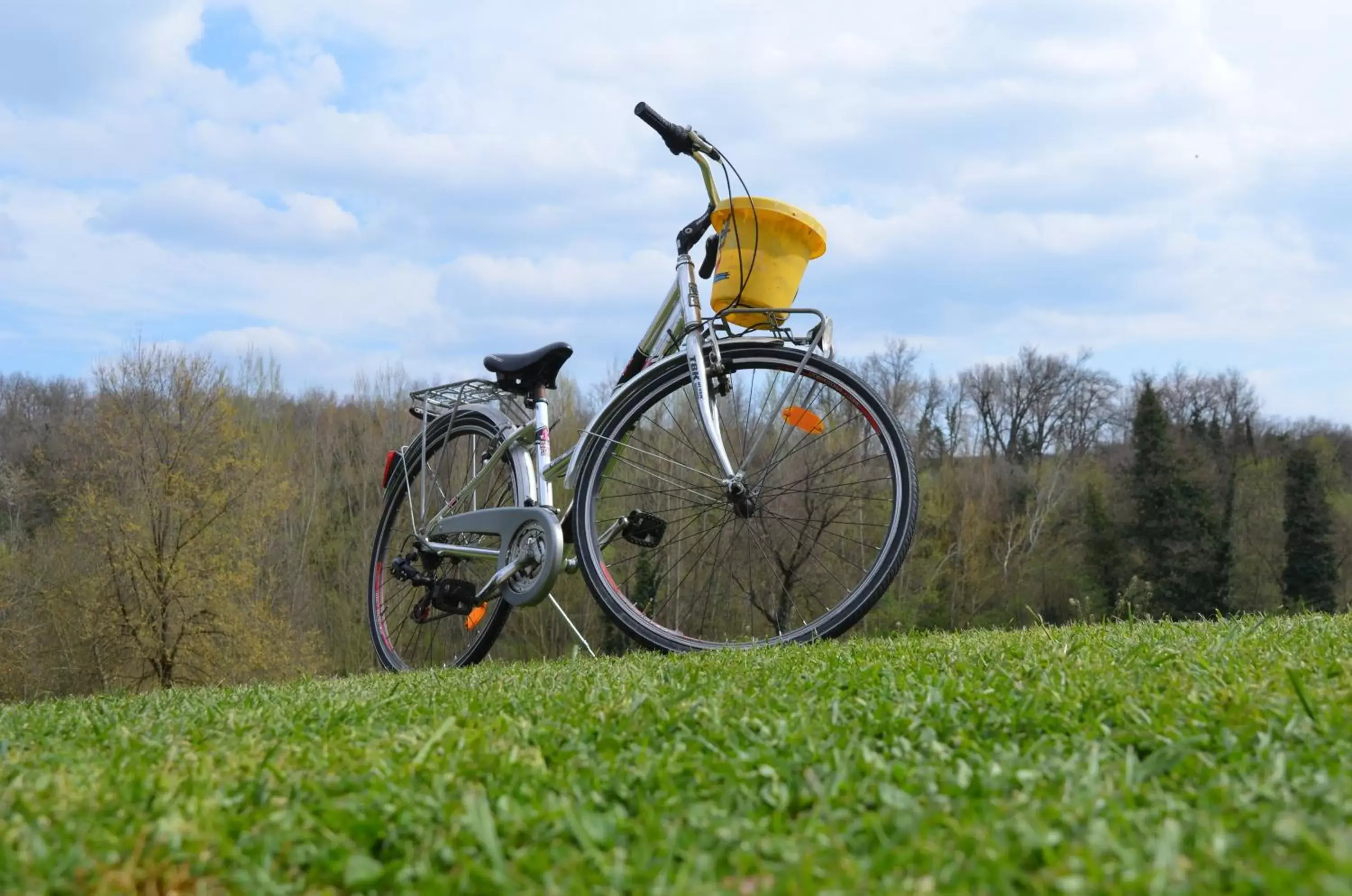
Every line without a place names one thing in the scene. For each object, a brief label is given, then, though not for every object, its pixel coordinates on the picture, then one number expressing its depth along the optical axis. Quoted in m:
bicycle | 4.29
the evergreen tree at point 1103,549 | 40.19
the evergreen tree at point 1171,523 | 37.41
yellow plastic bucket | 4.37
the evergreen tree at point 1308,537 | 34.47
